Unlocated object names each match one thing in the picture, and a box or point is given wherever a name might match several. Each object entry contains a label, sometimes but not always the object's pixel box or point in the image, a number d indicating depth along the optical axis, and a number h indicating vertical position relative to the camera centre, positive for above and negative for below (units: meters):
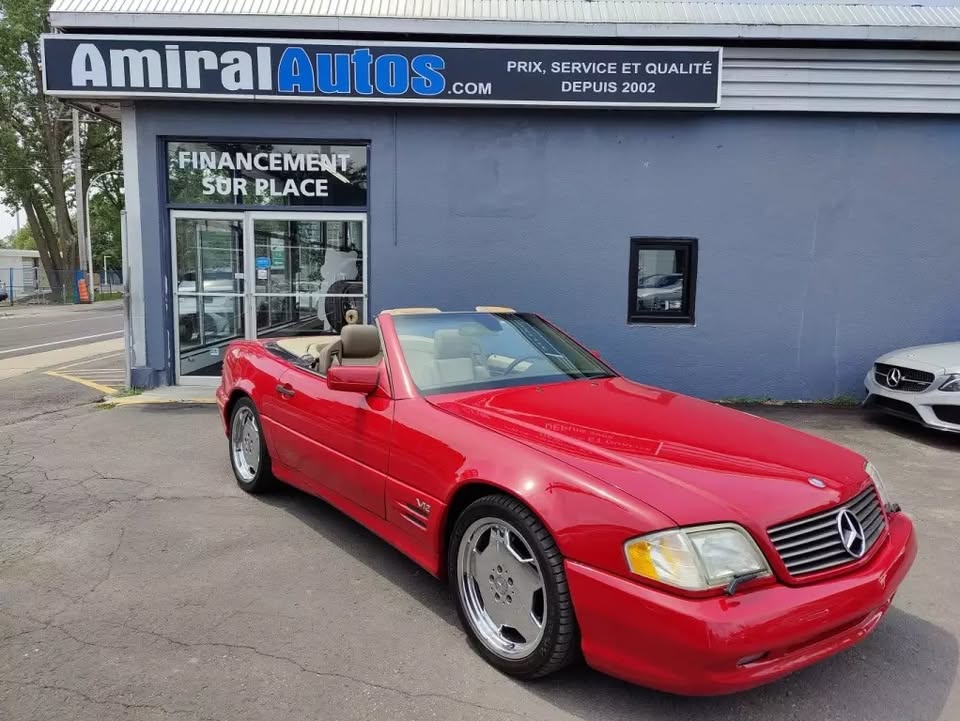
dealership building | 8.14 +1.43
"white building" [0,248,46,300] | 39.69 -0.11
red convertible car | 2.27 -0.86
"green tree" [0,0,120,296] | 33.91 +6.94
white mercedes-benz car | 6.47 -0.98
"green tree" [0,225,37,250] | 116.14 +5.89
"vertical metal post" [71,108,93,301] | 34.06 +3.87
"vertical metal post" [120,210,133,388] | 8.59 -0.25
